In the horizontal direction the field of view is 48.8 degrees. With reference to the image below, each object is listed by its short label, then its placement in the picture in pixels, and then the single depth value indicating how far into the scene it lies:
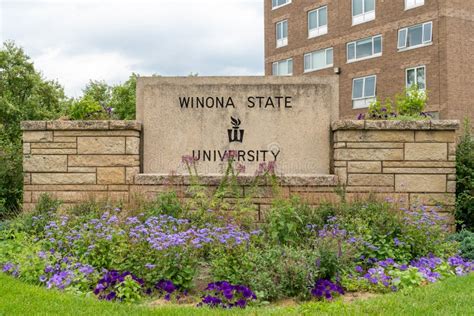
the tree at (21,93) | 20.70
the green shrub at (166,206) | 7.12
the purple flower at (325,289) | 5.08
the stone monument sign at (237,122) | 8.54
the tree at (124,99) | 27.69
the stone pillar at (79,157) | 8.23
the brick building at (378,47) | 25.12
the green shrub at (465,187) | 8.33
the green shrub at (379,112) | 9.05
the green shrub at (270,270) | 5.11
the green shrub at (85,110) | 8.97
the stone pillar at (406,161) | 8.01
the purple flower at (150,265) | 5.06
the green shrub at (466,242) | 6.64
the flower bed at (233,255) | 5.13
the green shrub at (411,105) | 9.31
